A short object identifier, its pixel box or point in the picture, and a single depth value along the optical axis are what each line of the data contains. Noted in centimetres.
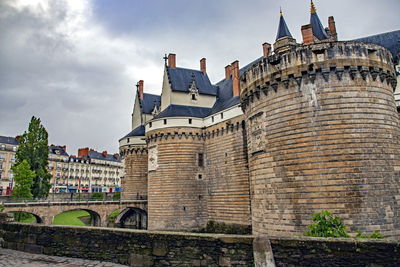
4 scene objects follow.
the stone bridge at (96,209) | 2586
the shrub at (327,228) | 938
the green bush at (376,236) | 911
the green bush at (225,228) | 2052
